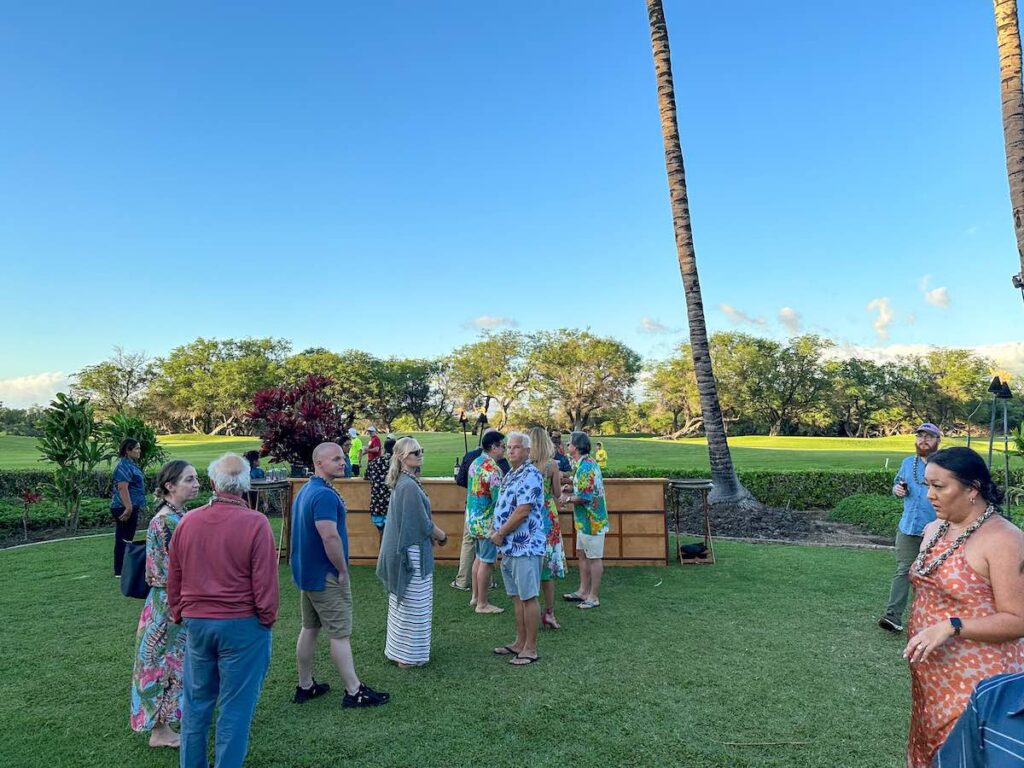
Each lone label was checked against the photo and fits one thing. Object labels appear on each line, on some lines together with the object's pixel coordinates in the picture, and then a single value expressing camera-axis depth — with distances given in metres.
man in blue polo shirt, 4.23
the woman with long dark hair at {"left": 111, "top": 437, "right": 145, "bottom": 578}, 7.97
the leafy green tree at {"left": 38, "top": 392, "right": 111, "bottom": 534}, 12.48
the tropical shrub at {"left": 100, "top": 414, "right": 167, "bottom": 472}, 13.79
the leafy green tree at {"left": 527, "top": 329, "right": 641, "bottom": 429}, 55.09
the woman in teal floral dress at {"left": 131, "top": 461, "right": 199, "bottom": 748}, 3.95
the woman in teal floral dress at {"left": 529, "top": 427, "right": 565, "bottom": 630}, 6.08
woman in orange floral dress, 2.33
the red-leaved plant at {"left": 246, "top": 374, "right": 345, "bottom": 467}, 14.80
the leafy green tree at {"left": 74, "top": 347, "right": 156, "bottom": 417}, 60.25
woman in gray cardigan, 5.09
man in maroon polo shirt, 3.18
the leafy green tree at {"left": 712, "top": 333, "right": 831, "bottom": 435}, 53.41
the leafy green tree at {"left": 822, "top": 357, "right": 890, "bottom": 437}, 52.91
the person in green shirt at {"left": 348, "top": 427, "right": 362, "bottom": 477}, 16.28
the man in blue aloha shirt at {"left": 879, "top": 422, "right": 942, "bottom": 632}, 5.72
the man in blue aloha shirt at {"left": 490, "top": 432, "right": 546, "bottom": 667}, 5.14
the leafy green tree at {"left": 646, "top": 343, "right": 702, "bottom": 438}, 53.88
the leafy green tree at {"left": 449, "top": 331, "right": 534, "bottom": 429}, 58.08
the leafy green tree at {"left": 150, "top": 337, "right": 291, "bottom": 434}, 57.28
